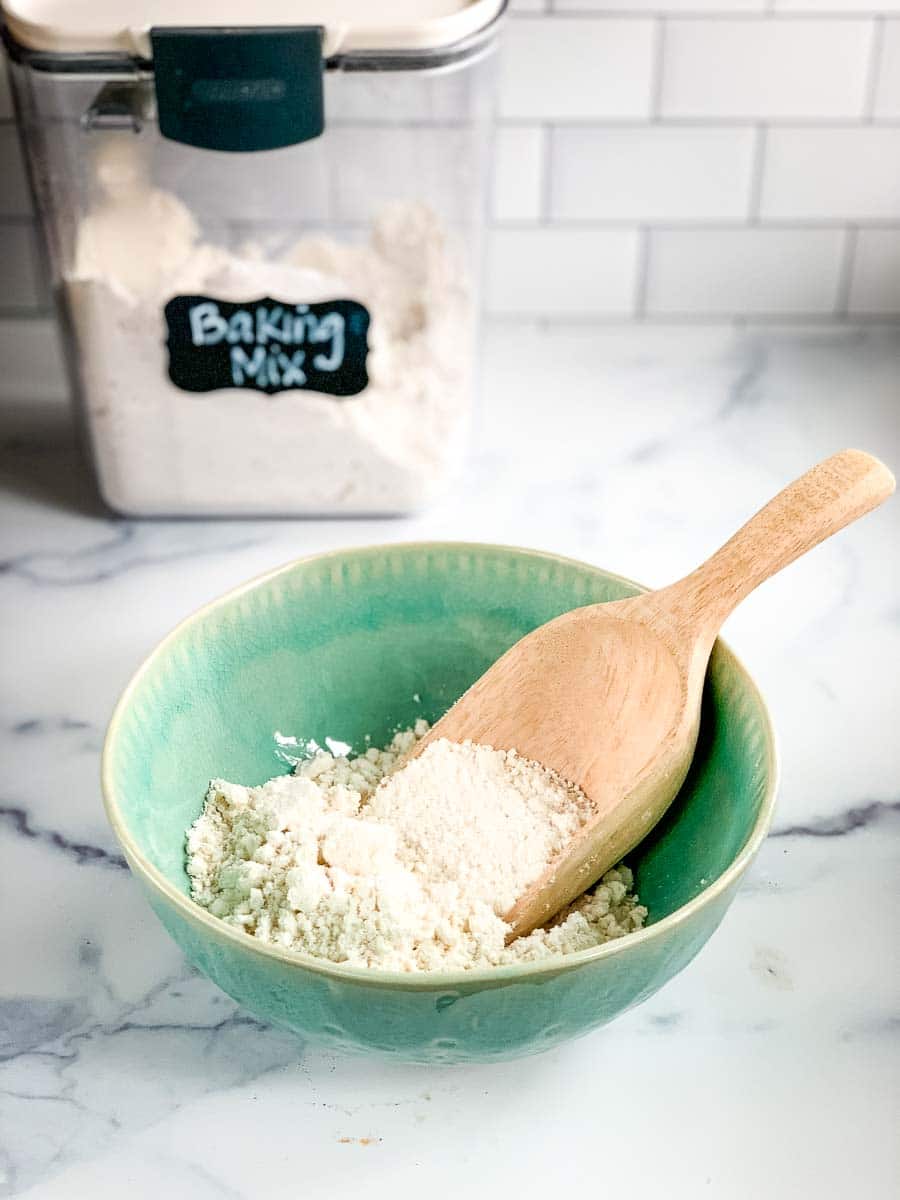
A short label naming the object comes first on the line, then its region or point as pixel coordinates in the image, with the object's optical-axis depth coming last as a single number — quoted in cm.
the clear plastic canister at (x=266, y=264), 69
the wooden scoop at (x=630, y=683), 56
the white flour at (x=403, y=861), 52
